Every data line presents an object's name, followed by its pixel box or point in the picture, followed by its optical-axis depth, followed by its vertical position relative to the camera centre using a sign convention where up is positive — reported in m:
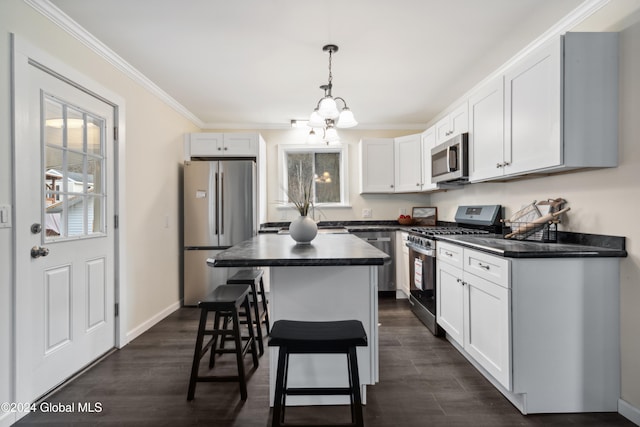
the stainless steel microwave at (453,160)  3.04 +0.50
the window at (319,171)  4.93 +0.60
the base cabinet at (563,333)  1.85 -0.66
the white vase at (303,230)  2.17 -0.12
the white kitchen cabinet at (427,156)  3.91 +0.67
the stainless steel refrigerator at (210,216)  4.02 -0.05
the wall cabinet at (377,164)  4.65 +0.65
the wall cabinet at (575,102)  1.88 +0.62
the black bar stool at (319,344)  1.38 -0.54
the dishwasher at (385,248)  4.30 -0.46
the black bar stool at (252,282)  2.64 -0.55
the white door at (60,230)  1.89 -0.12
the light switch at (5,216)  1.76 -0.02
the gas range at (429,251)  3.03 -0.38
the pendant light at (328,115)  2.48 +0.76
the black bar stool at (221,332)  2.02 -0.72
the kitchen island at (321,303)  1.88 -0.51
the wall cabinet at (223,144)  4.27 +0.85
